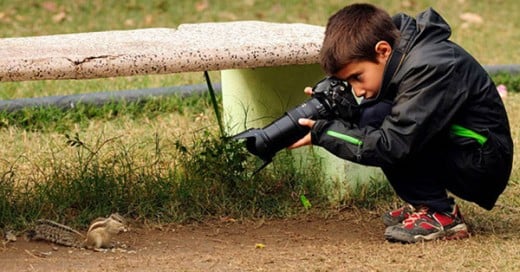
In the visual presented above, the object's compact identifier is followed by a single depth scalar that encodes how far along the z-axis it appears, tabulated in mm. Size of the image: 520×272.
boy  7566
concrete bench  7824
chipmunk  8008
